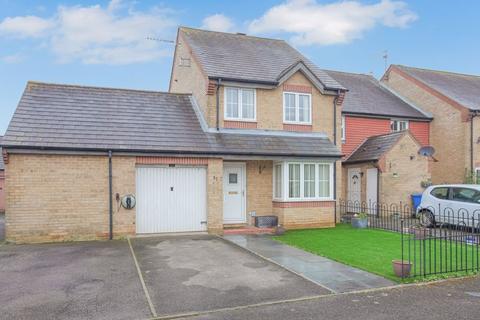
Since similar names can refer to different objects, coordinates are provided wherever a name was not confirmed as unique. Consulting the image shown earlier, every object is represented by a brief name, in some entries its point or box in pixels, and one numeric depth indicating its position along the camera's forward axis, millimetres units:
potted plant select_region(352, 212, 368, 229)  15129
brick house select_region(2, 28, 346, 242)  12203
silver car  13719
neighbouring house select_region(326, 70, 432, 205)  18484
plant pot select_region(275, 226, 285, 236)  13828
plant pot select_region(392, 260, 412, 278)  7748
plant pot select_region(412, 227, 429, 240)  12891
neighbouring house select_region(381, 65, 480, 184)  21625
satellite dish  18798
